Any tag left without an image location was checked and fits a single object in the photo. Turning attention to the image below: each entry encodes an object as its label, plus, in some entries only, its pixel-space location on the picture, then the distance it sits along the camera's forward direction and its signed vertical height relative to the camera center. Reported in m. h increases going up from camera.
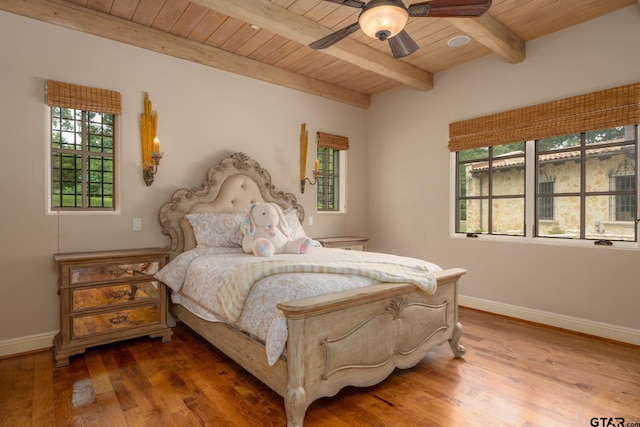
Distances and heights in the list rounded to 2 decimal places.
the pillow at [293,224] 3.69 -0.12
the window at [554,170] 3.12 +0.44
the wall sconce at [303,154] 4.48 +0.74
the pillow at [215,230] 3.33 -0.17
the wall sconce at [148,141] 3.31 +0.66
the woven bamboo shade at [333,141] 4.71 +0.97
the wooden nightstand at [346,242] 4.27 -0.36
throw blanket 2.12 -0.39
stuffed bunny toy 3.13 -0.18
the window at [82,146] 2.98 +0.58
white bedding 1.91 -0.45
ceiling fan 1.92 +1.12
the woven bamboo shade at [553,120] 3.01 +0.91
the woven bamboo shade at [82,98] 2.88 +0.95
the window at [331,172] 4.85 +0.57
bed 1.79 -0.75
